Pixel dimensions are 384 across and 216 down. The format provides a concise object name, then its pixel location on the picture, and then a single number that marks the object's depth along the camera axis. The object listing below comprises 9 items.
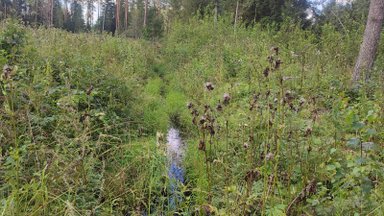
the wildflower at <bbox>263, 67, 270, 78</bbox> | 2.13
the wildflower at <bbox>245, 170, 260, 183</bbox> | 1.88
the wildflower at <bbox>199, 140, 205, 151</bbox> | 1.96
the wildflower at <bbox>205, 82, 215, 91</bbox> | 2.10
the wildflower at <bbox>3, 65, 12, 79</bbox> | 1.98
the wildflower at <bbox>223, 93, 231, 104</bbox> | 2.01
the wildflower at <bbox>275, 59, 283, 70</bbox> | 2.05
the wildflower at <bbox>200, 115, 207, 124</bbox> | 2.08
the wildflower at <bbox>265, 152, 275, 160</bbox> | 1.91
